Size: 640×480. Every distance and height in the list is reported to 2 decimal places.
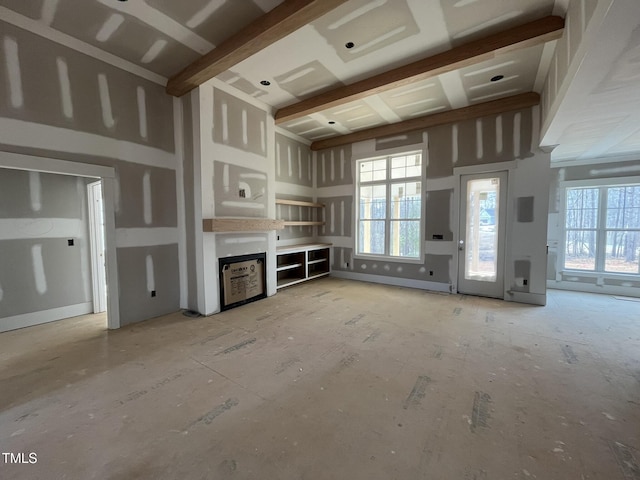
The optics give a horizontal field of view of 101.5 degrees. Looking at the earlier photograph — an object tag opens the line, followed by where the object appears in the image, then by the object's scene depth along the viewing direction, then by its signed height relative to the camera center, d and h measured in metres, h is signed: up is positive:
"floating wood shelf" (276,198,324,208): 5.46 +0.49
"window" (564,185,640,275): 4.91 -0.13
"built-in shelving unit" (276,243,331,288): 5.43 -0.84
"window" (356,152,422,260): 5.40 +0.41
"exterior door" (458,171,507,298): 4.55 -0.19
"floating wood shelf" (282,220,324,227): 5.45 +0.04
